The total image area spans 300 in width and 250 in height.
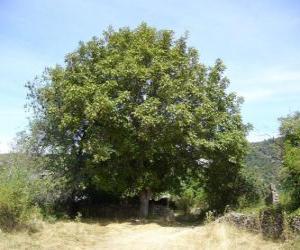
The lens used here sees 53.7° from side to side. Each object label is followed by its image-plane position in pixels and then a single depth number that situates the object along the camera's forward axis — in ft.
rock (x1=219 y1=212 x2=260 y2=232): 34.89
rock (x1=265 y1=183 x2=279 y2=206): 44.47
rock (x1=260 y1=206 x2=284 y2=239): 32.47
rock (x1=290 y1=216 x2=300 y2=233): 30.70
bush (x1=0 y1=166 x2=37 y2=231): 38.56
